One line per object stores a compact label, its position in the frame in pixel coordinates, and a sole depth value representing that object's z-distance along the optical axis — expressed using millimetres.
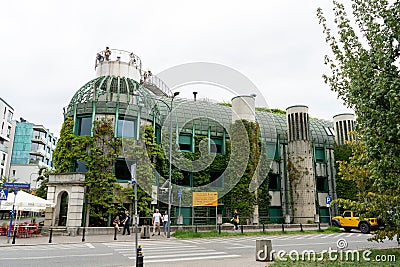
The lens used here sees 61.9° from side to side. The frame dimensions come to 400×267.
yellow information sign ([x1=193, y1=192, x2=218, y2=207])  26250
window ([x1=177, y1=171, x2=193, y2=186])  33031
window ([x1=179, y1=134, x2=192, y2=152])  34562
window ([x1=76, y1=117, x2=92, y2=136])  26953
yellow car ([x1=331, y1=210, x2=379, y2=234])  25625
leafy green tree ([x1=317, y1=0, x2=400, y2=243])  8156
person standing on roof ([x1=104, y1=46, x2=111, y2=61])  31205
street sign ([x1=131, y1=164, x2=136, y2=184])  9754
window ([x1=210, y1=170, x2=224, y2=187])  34188
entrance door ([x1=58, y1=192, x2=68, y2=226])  24422
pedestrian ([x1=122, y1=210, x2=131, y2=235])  22872
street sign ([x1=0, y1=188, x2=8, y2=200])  18078
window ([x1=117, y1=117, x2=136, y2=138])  27000
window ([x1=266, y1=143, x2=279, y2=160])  38309
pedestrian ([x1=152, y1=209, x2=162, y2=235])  23031
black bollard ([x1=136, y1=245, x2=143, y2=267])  8583
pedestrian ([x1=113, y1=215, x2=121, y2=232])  21656
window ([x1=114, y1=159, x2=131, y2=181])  26441
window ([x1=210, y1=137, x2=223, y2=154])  35878
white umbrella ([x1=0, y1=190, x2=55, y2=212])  19750
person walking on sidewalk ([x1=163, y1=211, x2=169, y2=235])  22842
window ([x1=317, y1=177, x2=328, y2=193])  39281
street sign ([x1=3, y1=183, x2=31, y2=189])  24259
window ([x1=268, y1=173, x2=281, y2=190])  37594
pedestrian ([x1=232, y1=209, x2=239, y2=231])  26875
